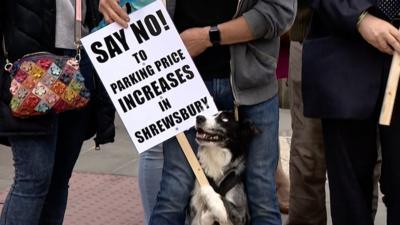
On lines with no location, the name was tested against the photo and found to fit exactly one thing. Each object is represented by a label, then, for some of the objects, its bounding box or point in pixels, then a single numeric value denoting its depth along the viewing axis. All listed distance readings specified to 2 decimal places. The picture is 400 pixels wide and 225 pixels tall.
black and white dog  3.46
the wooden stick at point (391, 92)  3.11
